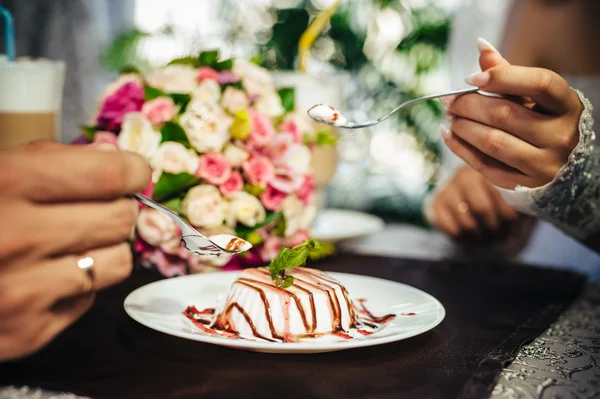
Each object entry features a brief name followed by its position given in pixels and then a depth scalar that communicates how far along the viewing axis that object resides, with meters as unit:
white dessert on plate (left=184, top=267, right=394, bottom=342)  0.84
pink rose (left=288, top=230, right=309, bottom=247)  1.29
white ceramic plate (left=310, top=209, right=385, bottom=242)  1.51
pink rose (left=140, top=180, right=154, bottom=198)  1.10
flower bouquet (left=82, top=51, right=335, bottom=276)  1.14
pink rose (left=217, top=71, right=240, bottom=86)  1.26
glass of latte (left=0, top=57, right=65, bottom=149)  1.25
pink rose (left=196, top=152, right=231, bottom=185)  1.15
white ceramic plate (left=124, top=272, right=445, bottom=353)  0.70
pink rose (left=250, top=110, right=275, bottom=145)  1.22
